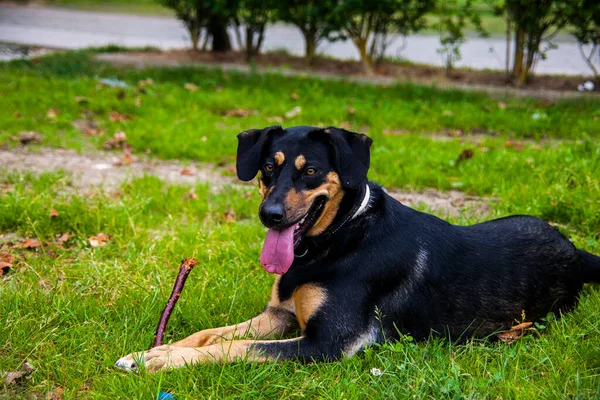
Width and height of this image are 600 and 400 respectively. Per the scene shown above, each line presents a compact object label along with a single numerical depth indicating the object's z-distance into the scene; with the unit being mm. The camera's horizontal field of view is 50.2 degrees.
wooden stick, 3555
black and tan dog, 3541
